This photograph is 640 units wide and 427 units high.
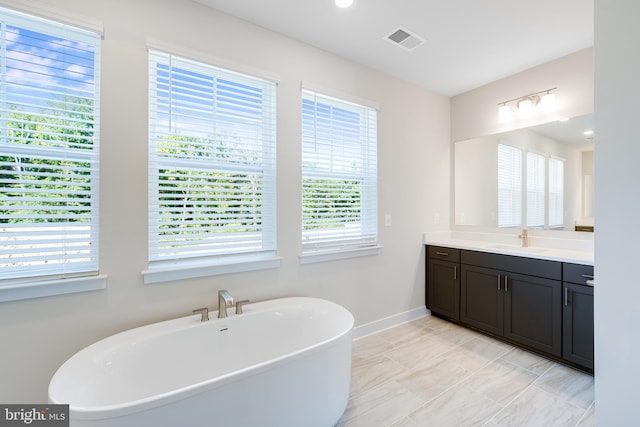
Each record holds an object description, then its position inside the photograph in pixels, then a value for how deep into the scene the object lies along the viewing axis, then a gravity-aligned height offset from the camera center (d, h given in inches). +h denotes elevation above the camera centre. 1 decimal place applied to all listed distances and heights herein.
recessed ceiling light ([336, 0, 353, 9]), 74.0 +56.1
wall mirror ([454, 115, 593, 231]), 99.9 +13.8
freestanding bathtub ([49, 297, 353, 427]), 43.8 -31.4
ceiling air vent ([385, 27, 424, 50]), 87.8 +56.7
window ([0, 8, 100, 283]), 57.0 +13.9
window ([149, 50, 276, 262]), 72.2 +14.3
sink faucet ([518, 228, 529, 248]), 111.8 -10.4
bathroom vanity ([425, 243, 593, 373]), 82.9 -29.9
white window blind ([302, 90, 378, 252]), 96.4 +14.2
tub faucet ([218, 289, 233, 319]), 70.7 -23.5
